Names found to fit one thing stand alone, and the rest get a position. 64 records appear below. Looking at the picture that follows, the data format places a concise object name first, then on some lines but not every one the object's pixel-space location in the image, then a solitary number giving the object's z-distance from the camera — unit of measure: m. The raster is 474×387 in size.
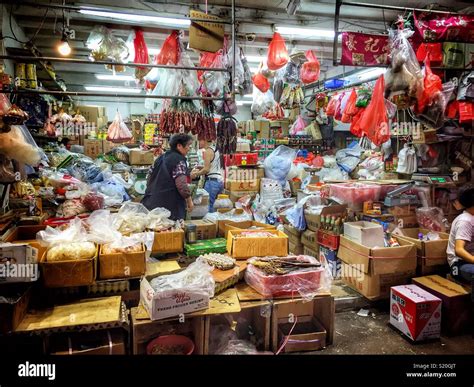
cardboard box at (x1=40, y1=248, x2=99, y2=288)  2.32
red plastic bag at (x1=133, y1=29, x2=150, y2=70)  4.42
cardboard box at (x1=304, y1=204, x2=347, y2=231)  4.43
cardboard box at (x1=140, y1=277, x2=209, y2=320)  2.35
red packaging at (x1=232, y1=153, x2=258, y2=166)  7.38
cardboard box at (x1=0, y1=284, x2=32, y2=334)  2.07
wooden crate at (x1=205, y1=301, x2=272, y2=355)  2.80
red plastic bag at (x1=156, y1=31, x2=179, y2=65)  4.10
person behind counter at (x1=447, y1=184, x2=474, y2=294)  3.31
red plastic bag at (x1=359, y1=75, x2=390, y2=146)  4.41
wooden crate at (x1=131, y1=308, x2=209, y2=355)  2.41
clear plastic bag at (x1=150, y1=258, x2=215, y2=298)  2.45
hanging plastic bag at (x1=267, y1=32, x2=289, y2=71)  4.68
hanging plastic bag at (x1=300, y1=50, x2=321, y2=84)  5.30
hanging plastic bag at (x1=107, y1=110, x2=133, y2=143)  6.64
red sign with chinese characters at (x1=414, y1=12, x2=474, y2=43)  3.87
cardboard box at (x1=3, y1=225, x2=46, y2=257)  3.03
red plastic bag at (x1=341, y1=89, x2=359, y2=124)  5.30
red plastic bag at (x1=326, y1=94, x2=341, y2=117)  5.94
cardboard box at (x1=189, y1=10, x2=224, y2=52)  3.22
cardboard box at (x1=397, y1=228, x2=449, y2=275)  3.83
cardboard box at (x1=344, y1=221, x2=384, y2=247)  3.79
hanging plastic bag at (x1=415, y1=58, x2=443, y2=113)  4.04
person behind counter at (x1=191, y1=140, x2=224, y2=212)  6.89
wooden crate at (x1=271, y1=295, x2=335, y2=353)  2.87
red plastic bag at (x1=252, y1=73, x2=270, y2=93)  5.61
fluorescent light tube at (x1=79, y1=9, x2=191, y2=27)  4.00
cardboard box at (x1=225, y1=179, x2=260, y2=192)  7.48
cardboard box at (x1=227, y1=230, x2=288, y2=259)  3.29
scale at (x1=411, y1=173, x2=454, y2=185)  4.73
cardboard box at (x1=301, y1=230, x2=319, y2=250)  4.66
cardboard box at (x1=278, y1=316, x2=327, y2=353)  2.93
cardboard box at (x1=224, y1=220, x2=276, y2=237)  3.80
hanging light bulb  3.39
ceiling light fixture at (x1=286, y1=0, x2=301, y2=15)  4.32
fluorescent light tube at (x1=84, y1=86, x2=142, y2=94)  11.18
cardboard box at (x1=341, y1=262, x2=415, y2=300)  3.72
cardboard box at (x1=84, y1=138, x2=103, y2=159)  8.29
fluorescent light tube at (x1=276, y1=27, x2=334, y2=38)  5.11
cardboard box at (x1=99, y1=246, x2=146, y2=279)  2.51
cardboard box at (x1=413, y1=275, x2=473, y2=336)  3.33
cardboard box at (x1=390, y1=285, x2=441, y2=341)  3.16
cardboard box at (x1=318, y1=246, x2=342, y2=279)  4.35
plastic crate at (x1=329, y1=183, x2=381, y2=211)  4.58
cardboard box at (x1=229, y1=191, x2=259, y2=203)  7.45
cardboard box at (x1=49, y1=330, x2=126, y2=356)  2.19
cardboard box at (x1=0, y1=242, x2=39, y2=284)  2.15
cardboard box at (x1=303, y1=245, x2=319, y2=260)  4.67
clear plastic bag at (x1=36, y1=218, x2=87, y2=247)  2.62
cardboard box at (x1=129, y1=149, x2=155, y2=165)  7.95
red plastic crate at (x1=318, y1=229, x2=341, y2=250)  4.23
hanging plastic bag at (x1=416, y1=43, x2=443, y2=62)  4.41
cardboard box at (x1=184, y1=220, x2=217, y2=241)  3.80
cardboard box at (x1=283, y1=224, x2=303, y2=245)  5.15
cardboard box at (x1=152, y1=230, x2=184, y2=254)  3.24
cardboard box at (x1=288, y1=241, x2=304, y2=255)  5.17
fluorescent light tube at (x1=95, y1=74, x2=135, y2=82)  9.13
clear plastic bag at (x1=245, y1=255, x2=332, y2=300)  2.83
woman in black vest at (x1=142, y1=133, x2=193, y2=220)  3.99
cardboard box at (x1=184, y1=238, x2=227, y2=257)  3.35
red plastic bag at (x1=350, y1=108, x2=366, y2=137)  4.75
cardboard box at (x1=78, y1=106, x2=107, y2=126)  9.20
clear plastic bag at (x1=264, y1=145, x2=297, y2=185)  7.47
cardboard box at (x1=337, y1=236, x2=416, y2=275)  3.63
